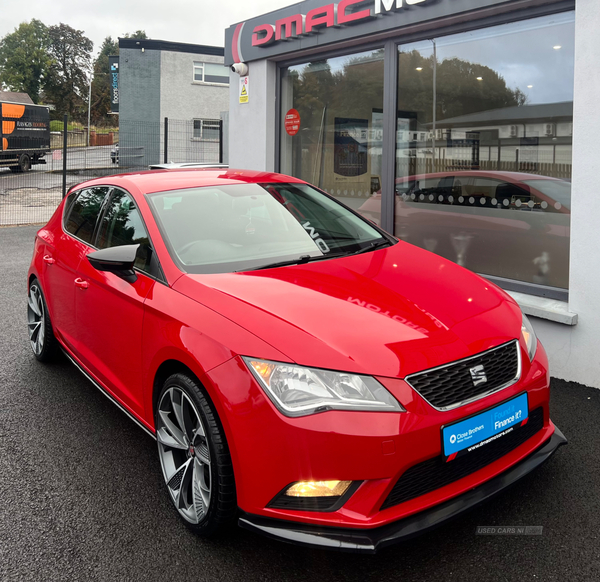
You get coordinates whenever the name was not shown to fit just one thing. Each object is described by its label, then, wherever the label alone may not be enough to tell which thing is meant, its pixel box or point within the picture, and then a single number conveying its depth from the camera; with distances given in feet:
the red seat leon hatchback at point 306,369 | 7.48
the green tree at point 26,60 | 271.69
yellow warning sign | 28.99
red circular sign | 27.99
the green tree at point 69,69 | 282.36
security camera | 28.48
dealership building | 15.34
